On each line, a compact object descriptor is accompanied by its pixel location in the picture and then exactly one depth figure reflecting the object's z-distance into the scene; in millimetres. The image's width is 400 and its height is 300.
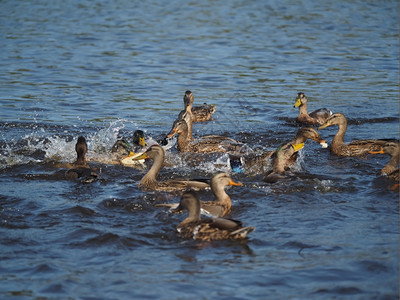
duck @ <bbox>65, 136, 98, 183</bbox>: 18234
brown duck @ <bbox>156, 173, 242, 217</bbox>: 15461
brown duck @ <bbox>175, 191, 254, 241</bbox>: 13531
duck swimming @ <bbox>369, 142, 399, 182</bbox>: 18355
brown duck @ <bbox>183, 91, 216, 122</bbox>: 27000
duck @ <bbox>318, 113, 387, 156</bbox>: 20969
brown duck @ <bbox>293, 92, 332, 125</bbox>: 25875
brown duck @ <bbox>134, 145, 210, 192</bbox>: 17453
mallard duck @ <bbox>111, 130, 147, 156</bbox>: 21062
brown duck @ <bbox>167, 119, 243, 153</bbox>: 21641
